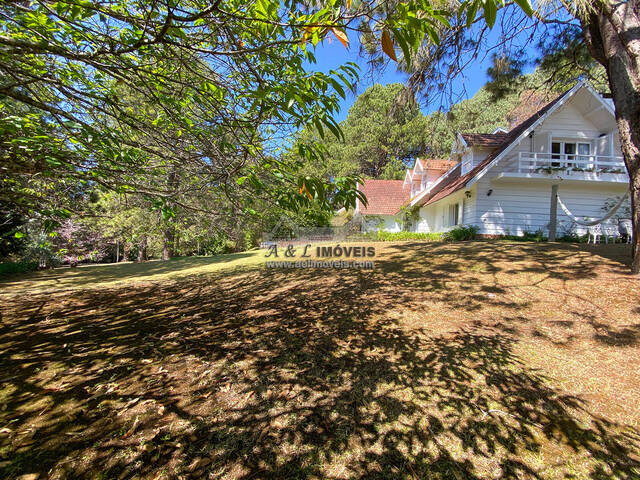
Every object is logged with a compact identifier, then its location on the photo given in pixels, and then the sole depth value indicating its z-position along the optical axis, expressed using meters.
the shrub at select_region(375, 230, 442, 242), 15.89
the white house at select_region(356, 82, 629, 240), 11.16
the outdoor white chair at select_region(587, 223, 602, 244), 10.80
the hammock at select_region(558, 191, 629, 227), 6.68
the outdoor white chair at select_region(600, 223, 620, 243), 10.95
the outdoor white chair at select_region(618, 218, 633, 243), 9.99
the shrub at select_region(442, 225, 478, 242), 12.05
